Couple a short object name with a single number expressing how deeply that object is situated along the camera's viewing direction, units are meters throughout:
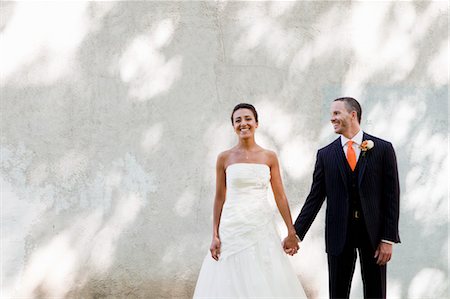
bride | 4.24
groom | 3.92
